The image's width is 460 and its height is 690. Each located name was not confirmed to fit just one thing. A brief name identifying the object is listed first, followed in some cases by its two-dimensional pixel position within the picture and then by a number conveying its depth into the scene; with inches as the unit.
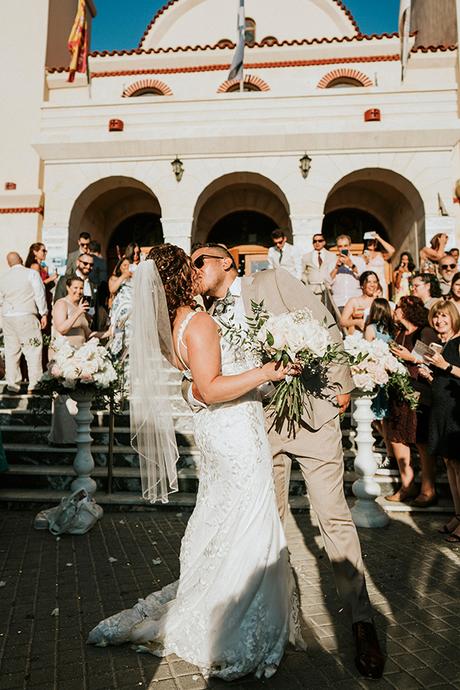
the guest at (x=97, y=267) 362.3
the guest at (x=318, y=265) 373.1
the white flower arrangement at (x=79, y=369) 217.0
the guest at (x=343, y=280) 367.6
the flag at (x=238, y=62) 506.6
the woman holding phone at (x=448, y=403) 191.5
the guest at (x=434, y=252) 375.9
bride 102.3
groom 109.0
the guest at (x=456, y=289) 252.1
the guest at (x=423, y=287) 286.2
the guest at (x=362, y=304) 305.1
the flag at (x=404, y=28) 484.3
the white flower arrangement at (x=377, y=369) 199.2
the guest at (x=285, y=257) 394.6
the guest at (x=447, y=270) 345.4
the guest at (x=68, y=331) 256.4
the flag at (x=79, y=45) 522.9
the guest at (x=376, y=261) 434.6
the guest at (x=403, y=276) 374.3
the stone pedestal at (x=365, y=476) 205.0
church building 467.2
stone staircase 237.8
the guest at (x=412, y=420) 219.9
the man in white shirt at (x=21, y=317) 312.8
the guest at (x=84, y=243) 364.2
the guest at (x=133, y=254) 375.7
